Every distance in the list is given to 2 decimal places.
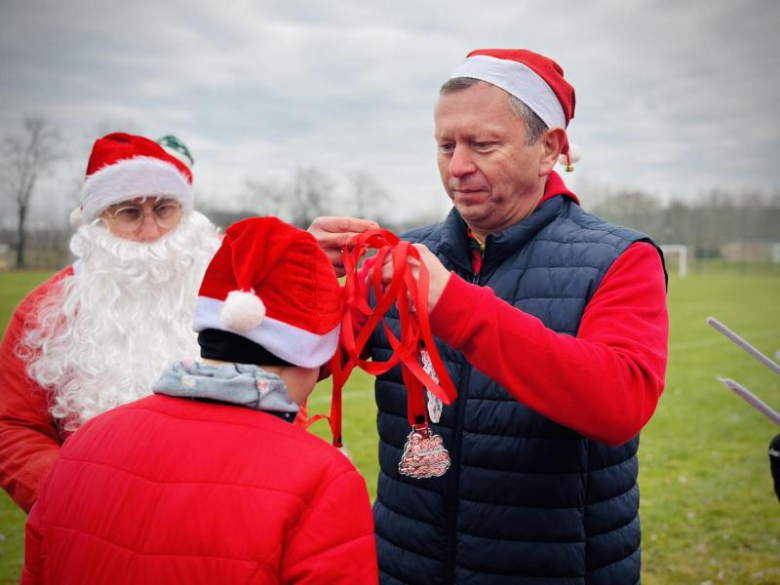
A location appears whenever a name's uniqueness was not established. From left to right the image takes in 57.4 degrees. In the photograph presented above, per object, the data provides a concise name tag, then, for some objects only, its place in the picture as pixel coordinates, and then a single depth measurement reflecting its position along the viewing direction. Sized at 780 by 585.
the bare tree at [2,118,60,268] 47.59
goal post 56.06
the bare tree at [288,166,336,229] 59.03
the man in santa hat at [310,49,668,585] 2.10
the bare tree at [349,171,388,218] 62.31
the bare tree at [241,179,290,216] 58.75
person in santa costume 2.91
